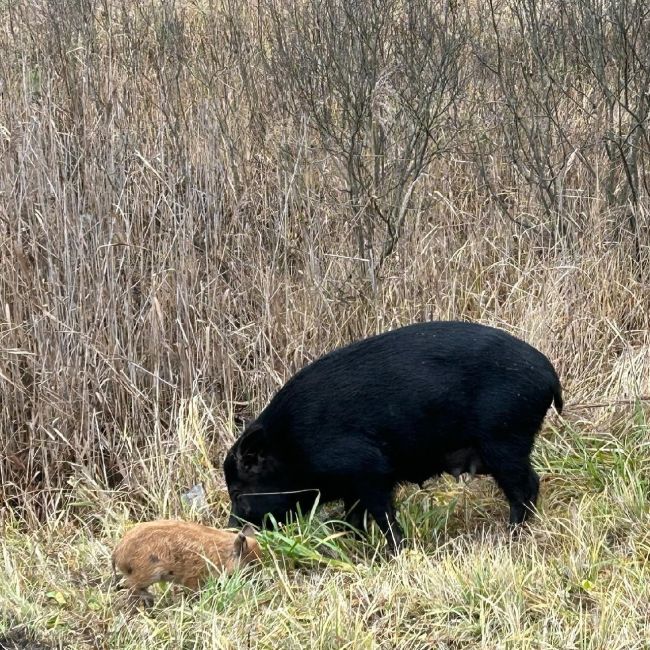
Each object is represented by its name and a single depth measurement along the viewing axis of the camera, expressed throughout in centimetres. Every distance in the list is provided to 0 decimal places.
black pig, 1012
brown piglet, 928
